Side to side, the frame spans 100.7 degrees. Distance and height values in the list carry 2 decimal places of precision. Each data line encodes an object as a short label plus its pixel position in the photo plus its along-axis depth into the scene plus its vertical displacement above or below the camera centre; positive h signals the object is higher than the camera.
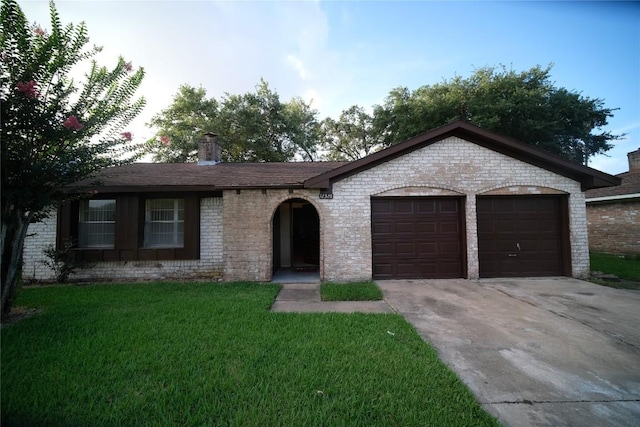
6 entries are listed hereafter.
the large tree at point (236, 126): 21.50 +8.64
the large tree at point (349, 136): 25.38 +9.11
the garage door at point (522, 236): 7.87 -0.28
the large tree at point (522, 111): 17.41 +7.87
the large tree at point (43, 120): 4.02 +1.85
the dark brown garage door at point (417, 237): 7.77 -0.30
